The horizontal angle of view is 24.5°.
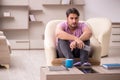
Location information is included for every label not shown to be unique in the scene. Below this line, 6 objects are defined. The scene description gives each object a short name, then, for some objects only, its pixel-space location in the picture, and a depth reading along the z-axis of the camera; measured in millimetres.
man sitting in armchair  3719
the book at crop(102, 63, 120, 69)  3171
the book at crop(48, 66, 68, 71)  3057
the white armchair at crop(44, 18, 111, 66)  3816
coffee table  2860
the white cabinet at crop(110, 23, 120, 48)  7543
